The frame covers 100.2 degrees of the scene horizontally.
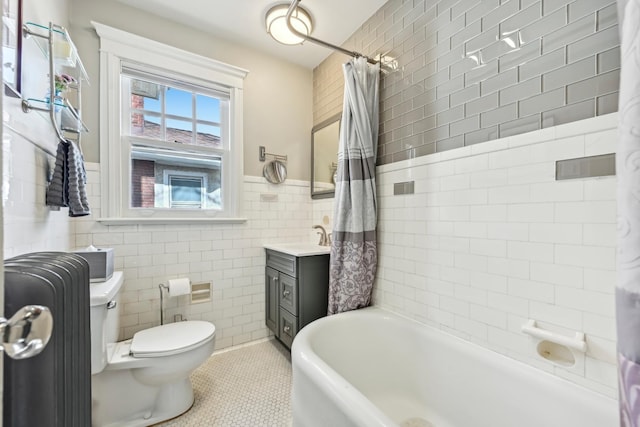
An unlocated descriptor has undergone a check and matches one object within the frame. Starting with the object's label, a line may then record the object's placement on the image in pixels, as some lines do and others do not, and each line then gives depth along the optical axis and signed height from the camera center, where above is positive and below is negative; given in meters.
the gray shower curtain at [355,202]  1.81 +0.08
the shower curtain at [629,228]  0.50 -0.03
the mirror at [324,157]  2.37 +0.53
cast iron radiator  0.57 -0.35
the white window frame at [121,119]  1.82 +0.73
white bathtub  0.96 -0.76
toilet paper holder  1.95 -0.57
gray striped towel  1.24 +0.16
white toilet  1.39 -0.85
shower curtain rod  1.52 +1.15
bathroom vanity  1.94 -0.56
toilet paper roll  1.88 -0.52
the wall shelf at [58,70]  1.10 +0.71
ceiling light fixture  1.90 +1.42
